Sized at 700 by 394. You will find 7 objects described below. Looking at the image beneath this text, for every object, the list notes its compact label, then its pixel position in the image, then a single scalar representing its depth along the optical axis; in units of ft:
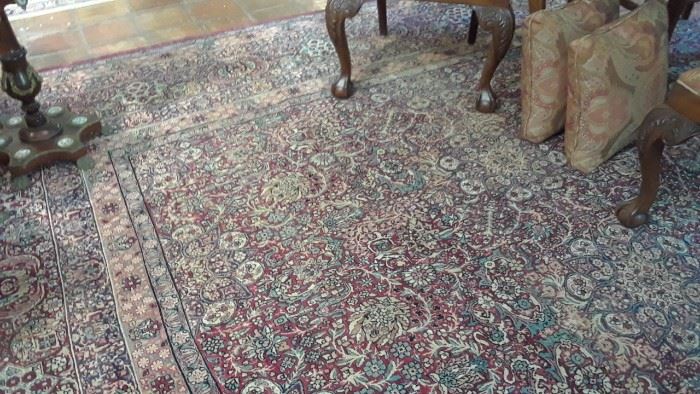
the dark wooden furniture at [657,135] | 4.56
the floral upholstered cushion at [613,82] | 5.62
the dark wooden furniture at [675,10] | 7.63
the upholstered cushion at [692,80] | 4.47
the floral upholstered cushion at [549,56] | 5.97
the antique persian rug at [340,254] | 4.45
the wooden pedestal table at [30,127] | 6.15
